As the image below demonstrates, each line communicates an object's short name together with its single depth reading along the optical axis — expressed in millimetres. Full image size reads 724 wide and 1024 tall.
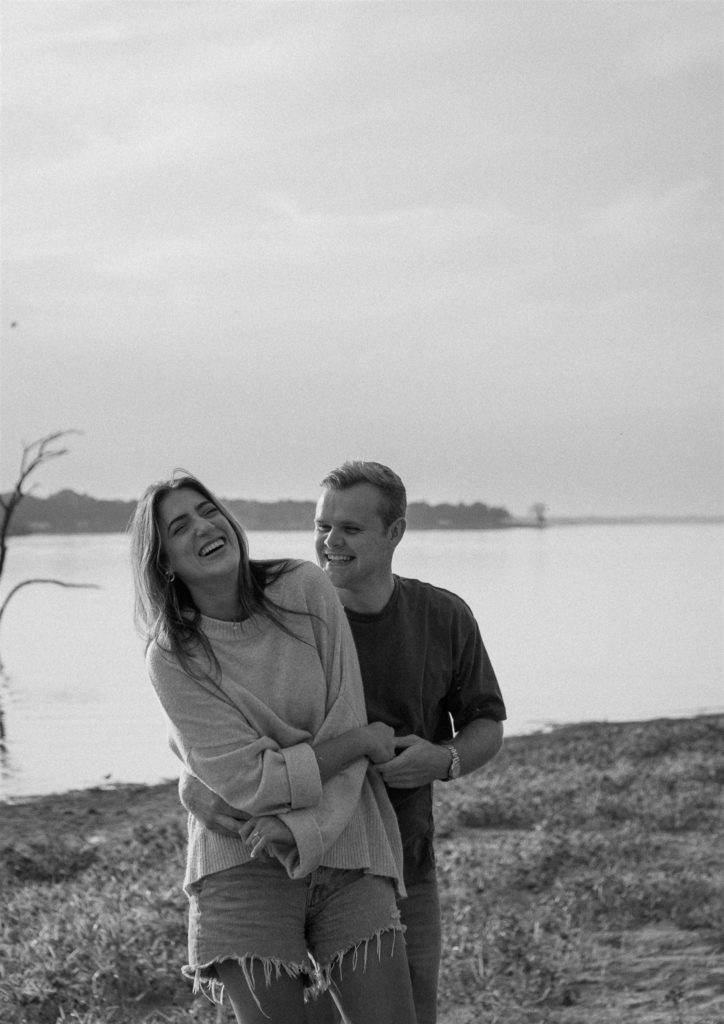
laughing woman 2750
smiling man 3061
